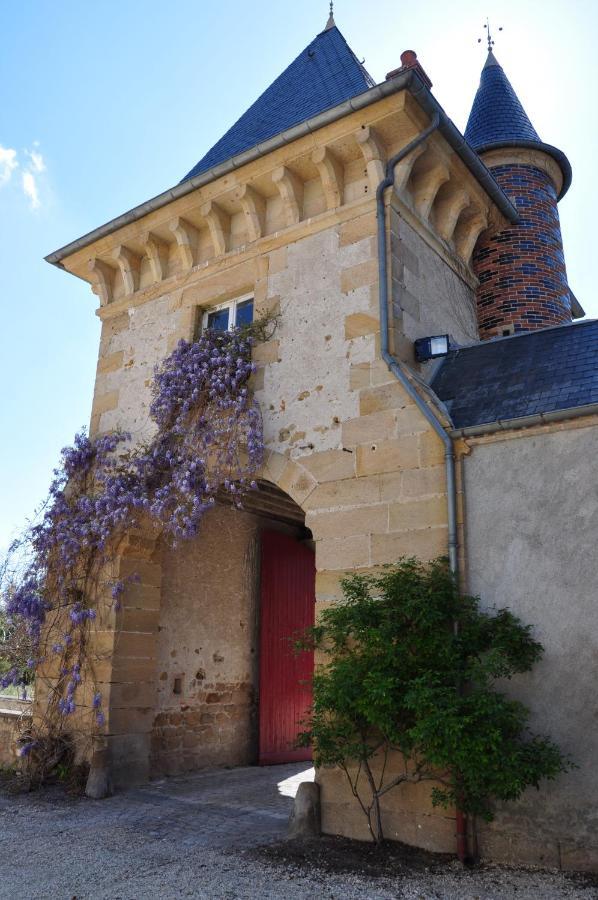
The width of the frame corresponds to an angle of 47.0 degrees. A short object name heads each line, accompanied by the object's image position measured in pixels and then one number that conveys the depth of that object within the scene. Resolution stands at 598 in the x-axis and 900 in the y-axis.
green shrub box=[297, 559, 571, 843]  3.77
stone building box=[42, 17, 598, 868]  4.32
